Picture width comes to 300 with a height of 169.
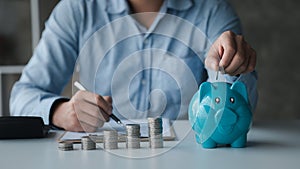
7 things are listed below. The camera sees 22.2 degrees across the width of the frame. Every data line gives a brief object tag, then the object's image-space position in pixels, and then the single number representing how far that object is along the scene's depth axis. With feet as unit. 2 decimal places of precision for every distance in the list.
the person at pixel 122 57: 5.29
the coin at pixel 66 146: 4.29
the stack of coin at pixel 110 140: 4.27
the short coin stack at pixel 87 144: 4.29
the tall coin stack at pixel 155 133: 4.28
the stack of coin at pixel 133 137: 4.29
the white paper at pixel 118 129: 4.43
